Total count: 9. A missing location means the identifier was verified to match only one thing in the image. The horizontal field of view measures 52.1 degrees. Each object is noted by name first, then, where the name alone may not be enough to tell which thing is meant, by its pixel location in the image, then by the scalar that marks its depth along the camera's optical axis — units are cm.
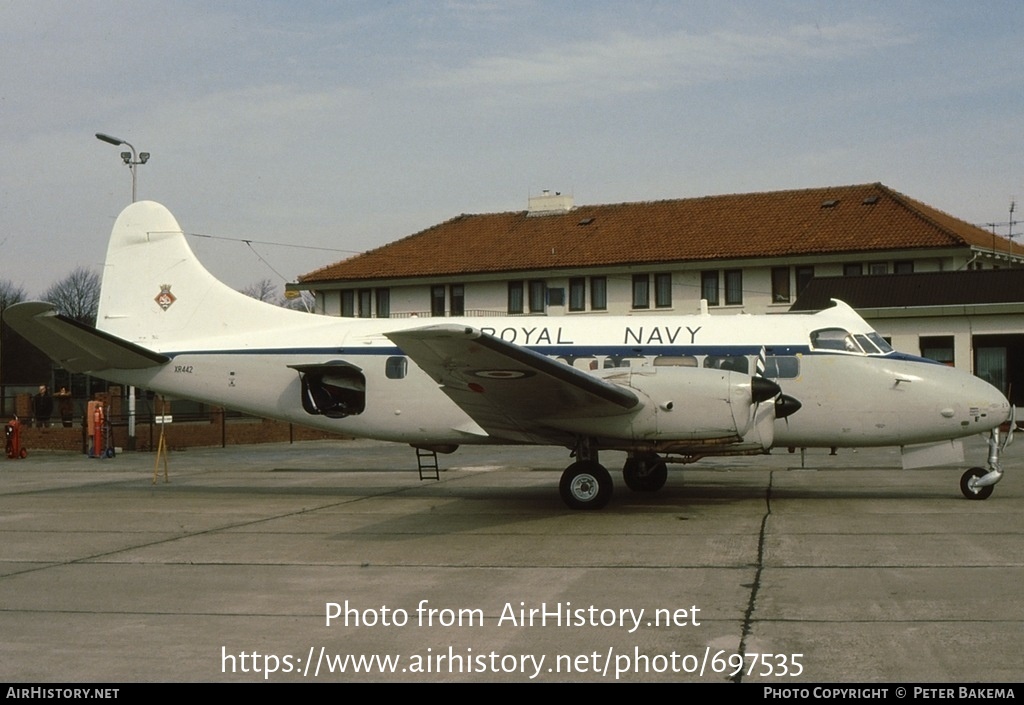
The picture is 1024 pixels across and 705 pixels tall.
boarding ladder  2117
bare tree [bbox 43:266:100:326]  9069
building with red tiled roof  4259
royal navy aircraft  1412
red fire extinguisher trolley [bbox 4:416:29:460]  3047
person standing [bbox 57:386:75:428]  3472
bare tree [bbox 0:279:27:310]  8789
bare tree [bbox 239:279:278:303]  9189
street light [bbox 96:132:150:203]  3559
